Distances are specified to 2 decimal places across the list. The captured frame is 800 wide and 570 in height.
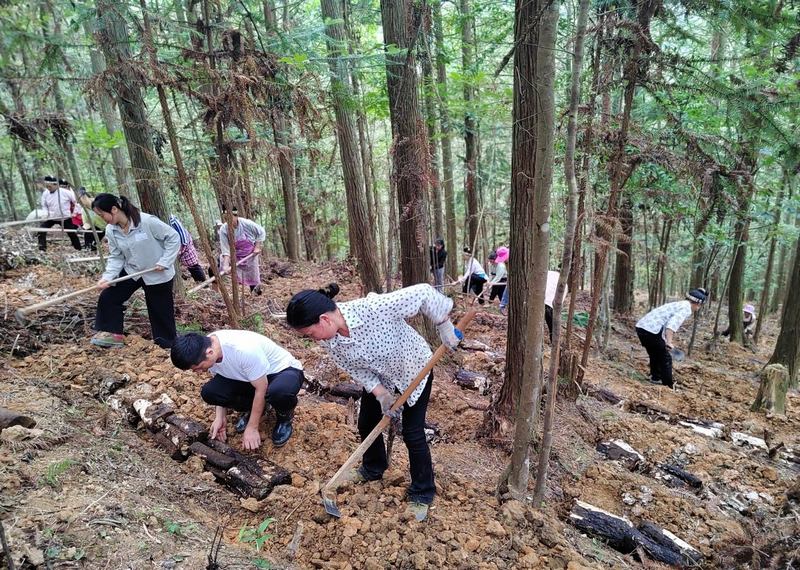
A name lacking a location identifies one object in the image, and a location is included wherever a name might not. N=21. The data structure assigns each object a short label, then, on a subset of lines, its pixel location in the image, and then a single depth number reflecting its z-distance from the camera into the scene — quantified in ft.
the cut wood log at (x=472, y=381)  18.31
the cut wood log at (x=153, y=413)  12.07
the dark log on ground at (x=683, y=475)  13.30
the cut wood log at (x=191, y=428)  11.62
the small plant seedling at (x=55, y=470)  8.71
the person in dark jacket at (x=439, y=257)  31.24
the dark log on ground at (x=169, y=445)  11.35
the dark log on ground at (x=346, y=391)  15.78
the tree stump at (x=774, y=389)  19.26
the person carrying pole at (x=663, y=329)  22.65
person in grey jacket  14.28
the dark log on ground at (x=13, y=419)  10.12
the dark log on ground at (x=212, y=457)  10.82
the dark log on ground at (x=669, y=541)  10.12
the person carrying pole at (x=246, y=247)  21.49
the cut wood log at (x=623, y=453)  14.21
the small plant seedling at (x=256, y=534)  9.00
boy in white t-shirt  10.66
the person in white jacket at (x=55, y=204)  28.63
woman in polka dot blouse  8.47
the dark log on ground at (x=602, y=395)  19.29
